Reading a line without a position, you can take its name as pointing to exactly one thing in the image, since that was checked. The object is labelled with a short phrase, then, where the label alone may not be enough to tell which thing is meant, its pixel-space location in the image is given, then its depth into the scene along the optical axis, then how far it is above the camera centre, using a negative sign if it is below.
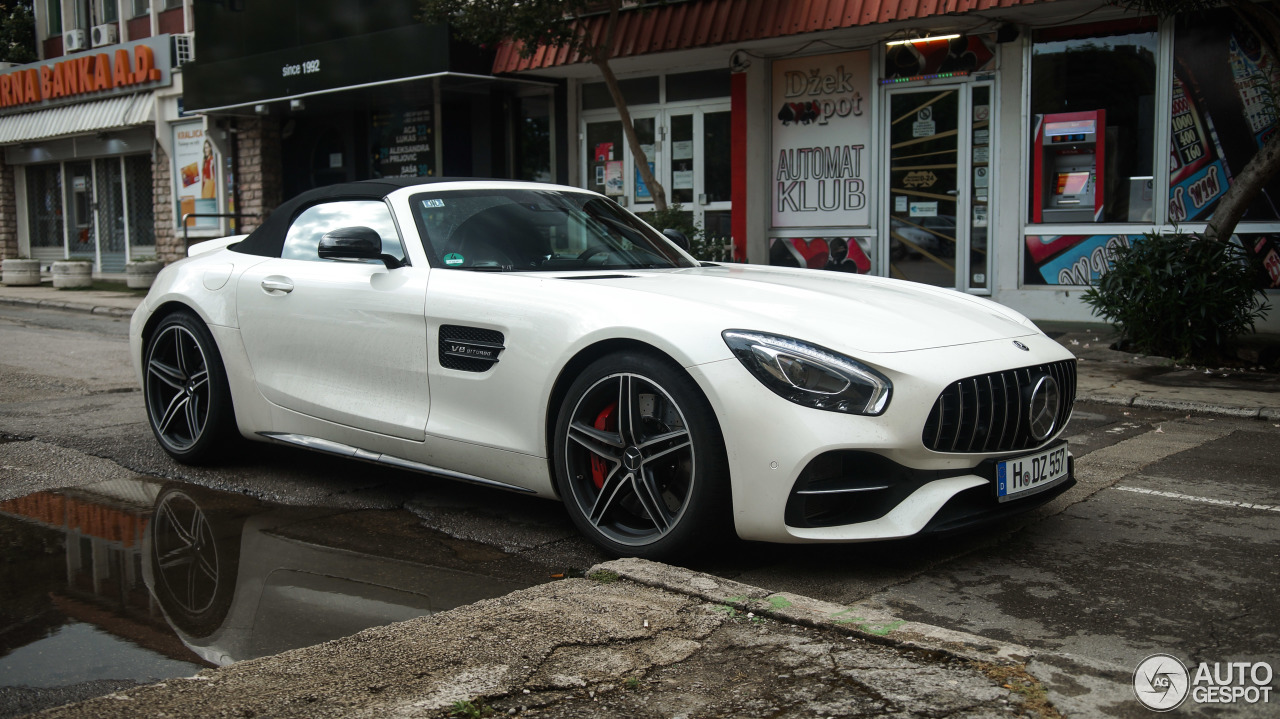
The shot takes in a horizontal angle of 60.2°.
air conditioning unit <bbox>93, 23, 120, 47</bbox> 24.78 +5.03
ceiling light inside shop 12.27 +2.27
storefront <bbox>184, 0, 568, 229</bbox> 15.43 +2.39
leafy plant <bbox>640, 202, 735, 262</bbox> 13.59 +0.18
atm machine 11.39 +0.76
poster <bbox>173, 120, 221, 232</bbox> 21.33 +1.65
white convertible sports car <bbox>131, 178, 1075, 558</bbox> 3.58 -0.45
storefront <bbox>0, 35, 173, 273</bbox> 22.61 +2.48
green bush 9.15 -0.49
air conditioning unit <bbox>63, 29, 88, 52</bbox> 25.86 +5.12
